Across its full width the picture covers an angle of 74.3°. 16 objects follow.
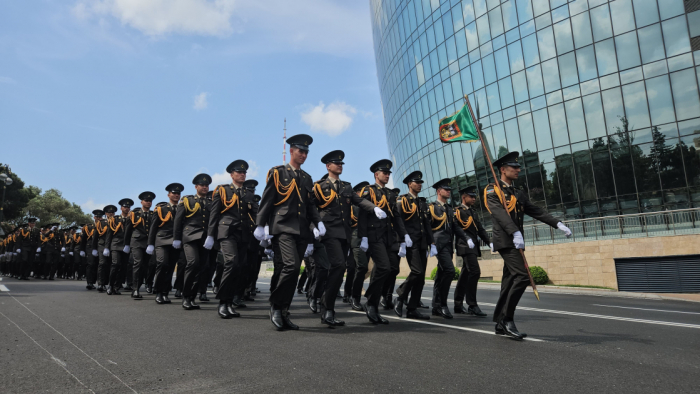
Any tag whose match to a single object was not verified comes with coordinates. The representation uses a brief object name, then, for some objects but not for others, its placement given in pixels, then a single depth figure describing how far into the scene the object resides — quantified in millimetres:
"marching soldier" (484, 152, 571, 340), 5352
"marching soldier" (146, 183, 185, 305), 8914
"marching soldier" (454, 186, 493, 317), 7902
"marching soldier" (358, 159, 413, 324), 6398
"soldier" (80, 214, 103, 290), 12838
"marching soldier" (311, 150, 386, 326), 5973
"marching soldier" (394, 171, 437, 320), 7121
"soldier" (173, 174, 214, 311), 7855
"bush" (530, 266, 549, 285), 18172
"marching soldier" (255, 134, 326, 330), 5652
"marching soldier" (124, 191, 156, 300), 10141
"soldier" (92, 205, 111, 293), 11934
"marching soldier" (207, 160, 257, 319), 6820
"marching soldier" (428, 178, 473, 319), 7461
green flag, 11586
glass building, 22281
